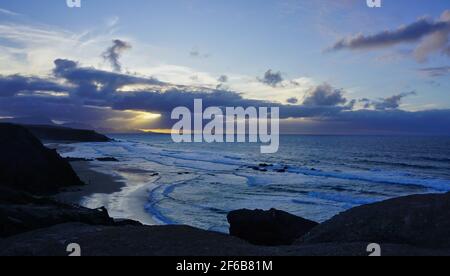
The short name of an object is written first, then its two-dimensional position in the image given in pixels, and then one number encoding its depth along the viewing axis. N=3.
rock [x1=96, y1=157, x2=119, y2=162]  65.66
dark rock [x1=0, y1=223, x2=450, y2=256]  9.27
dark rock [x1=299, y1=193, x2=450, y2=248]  11.08
